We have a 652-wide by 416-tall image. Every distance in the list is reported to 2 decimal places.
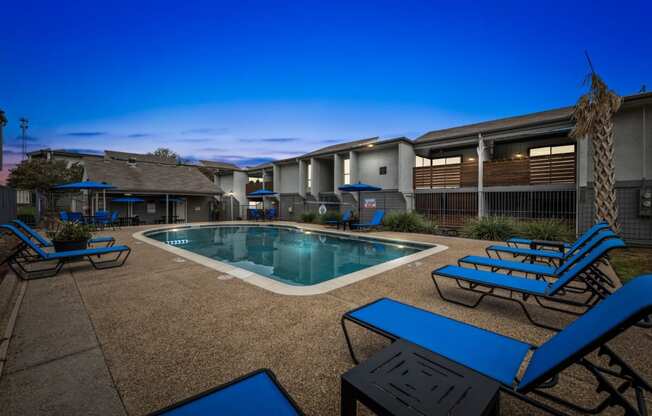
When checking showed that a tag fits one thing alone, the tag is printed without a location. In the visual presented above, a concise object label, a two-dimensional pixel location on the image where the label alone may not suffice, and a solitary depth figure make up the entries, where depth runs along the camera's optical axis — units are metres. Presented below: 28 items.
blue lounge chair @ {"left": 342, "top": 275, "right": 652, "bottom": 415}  1.23
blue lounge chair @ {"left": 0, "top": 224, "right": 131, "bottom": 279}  5.16
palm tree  7.95
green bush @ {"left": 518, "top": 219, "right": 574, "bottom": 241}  9.41
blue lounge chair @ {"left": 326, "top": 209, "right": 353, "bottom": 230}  14.64
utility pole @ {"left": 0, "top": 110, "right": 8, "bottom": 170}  11.75
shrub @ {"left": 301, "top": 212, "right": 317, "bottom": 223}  19.14
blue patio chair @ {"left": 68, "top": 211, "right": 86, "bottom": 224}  14.84
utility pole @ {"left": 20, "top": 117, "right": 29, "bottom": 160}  36.88
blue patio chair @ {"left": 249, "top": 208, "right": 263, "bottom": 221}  21.73
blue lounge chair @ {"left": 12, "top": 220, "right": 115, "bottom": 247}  6.00
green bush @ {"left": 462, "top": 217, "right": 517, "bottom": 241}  10.46
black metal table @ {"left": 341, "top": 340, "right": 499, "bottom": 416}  1.23
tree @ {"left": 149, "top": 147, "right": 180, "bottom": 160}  58.31
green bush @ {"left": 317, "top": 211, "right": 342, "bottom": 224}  17.23
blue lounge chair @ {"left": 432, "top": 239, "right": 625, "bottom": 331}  2.96
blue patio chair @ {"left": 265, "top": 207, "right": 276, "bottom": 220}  21.05
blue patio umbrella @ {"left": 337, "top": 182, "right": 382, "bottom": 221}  14.13
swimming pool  7.23
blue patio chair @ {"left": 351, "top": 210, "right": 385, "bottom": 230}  13.66
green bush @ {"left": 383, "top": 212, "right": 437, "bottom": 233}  13.12
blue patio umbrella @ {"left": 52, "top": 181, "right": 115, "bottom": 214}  13.79
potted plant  6.32
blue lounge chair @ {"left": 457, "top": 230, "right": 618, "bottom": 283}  3.50
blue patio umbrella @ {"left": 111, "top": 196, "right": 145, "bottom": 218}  19.12
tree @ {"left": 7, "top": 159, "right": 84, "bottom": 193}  23.12
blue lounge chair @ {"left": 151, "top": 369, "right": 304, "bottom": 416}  1.37
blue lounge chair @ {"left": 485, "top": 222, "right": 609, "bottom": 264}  4.41
